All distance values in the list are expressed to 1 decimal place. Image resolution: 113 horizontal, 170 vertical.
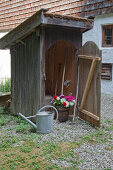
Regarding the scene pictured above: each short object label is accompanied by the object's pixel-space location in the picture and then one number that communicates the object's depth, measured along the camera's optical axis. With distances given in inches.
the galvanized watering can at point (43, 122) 147.6
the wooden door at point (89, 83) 155.8
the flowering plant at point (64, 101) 173.2
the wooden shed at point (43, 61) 160.1
